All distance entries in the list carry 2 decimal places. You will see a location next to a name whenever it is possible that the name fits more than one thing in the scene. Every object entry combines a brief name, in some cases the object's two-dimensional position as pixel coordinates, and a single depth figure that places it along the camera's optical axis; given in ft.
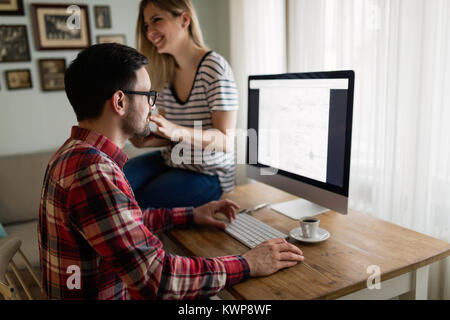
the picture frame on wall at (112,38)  8.66
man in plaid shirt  2.68
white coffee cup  3.81
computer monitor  3.88
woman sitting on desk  4.99
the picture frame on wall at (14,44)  7.84
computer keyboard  3.91
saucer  3.81
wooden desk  3.06
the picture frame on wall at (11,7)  7.73
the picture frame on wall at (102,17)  8.45
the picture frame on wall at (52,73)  8.26
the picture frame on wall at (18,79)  8.00
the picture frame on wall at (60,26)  8.05
